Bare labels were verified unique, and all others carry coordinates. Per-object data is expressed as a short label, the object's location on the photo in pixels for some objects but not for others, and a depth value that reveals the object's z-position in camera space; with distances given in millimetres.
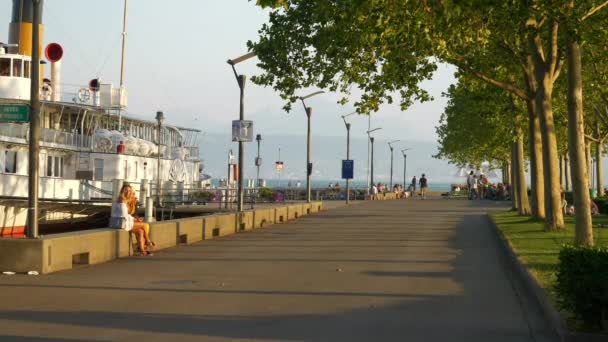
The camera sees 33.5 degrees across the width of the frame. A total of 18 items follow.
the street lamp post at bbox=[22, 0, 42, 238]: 17641
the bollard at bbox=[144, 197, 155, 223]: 32472
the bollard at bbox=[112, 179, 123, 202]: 31839
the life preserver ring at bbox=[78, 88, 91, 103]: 48375
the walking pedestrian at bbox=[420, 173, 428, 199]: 85875
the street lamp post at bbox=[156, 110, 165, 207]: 44016
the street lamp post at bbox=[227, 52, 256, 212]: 35000
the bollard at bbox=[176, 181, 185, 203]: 47156
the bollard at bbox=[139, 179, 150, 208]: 43159
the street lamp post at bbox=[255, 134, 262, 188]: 70081
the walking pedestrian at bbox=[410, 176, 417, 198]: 99569
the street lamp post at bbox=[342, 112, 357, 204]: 69938
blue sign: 62381
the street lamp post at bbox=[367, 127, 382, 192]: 81344
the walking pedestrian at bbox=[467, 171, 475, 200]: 82625
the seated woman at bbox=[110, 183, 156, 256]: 21078
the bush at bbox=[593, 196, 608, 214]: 42594
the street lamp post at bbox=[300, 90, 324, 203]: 52606
